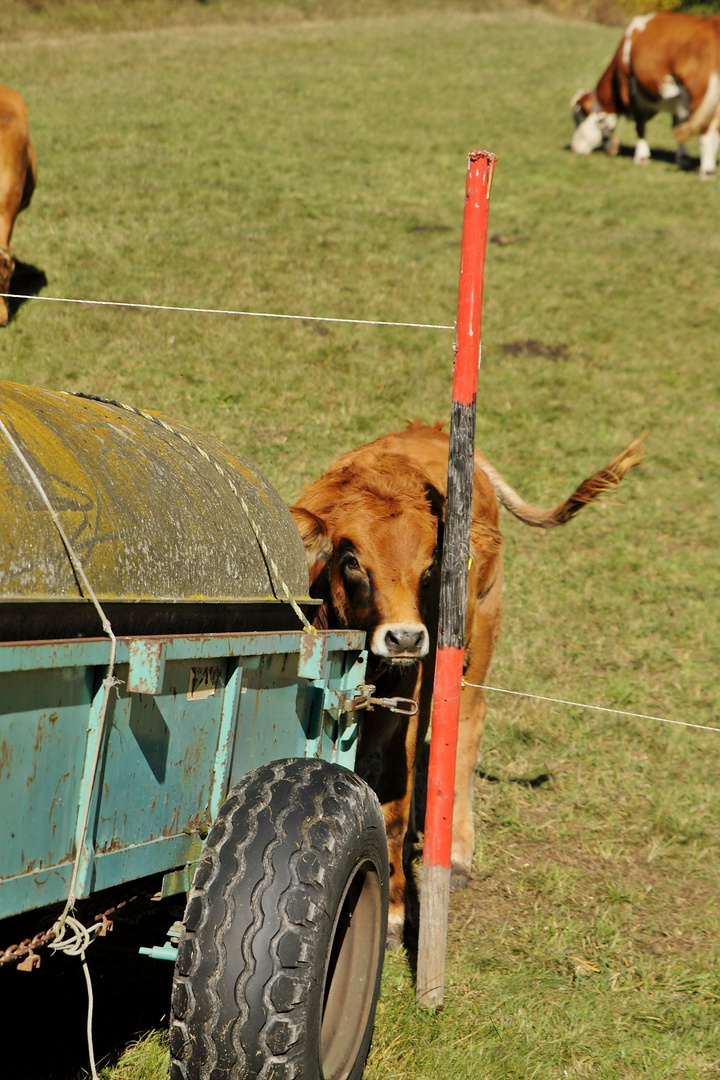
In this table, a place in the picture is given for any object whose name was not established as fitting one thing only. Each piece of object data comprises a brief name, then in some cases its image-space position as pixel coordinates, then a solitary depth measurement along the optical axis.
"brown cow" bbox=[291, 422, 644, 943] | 8.97
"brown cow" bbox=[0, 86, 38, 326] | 21.56
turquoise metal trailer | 4.60
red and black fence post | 8.09
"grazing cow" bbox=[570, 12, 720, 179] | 41.87
